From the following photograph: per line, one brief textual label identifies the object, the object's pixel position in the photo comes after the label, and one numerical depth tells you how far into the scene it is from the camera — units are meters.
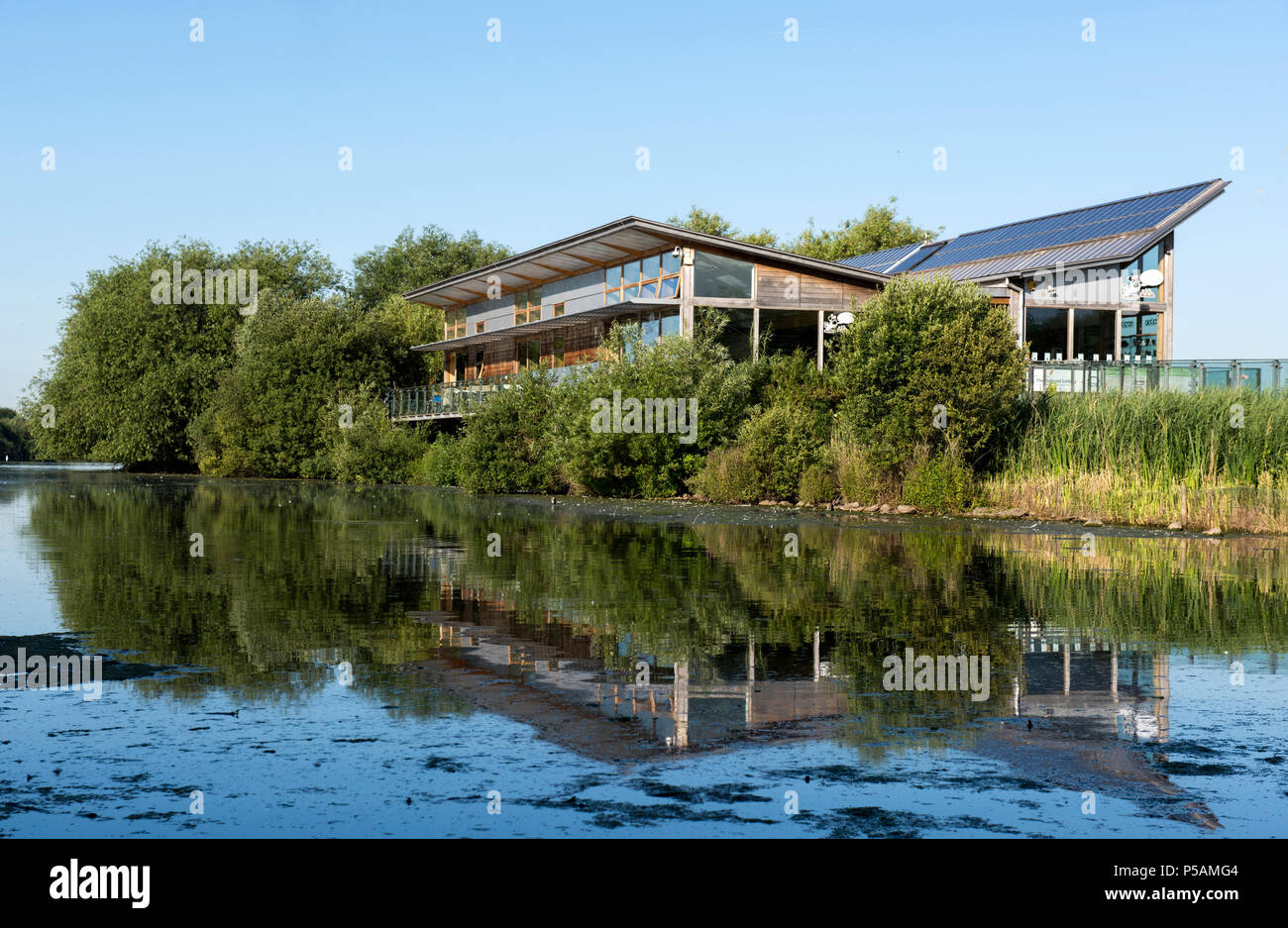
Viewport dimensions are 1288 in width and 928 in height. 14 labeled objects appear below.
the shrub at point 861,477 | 28.25
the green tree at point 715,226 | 80.88
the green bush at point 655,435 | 32.56
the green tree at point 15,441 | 129.38
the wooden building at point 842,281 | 39.38
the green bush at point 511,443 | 39.72
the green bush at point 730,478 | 30.67
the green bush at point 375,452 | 50.84
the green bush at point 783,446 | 29.83
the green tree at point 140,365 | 63.03
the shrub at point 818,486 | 29.30
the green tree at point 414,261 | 90.44
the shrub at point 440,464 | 44.07
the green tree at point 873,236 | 73.94
